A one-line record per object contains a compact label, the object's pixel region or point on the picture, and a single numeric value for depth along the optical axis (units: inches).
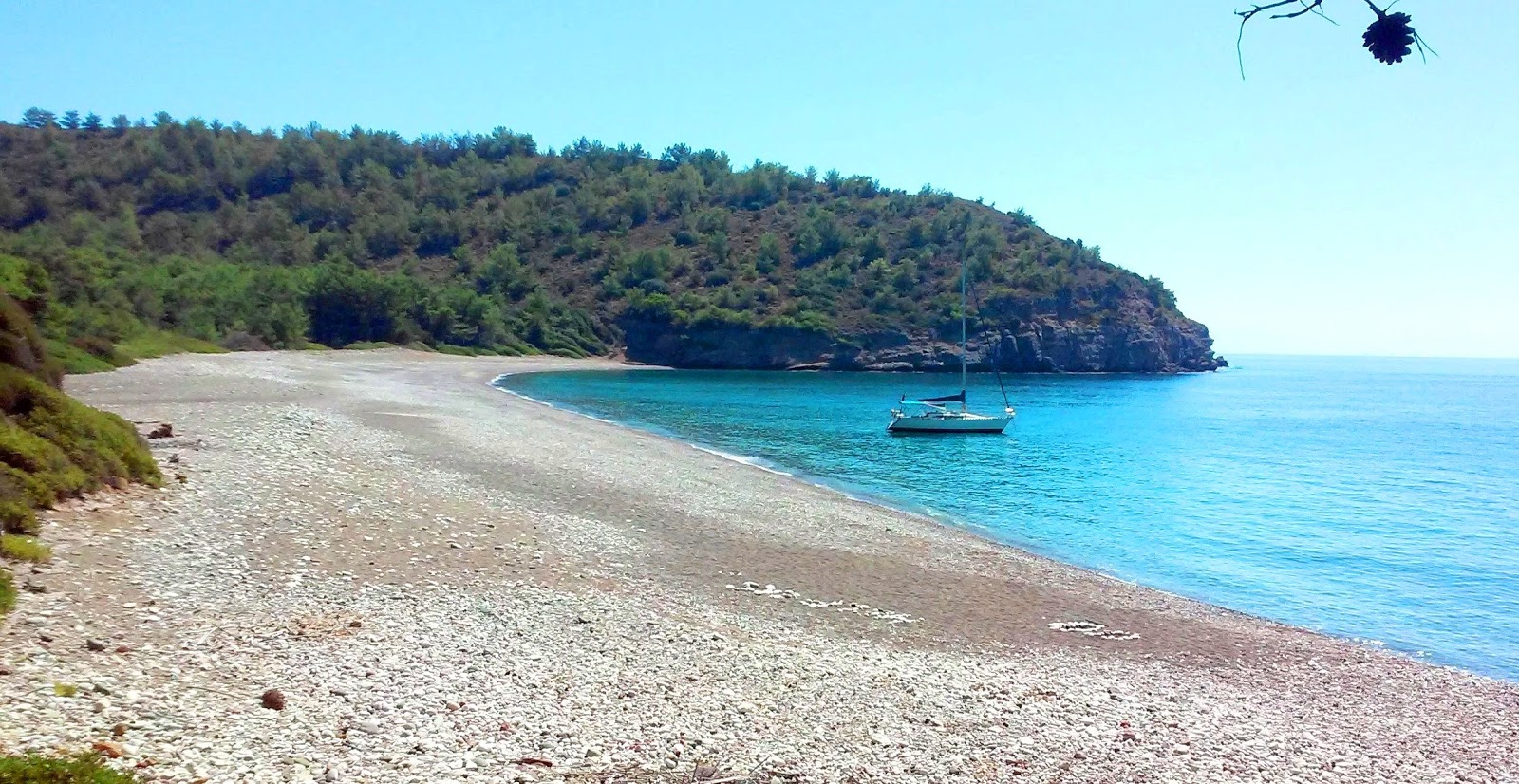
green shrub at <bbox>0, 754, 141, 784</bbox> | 199.6
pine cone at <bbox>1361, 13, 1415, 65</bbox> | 141.1
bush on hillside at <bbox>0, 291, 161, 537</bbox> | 457.4
